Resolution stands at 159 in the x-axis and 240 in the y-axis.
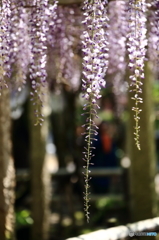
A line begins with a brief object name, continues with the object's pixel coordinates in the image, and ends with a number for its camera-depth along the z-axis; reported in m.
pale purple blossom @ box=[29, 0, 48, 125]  4.71
